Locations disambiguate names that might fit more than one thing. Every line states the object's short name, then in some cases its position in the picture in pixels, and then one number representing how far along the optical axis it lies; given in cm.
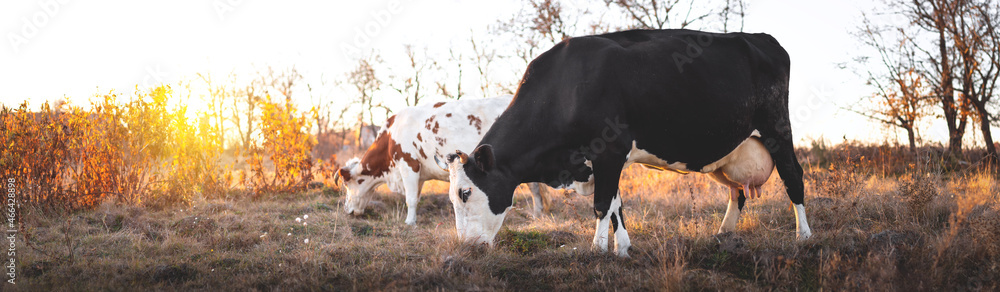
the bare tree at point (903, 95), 1170
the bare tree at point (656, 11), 1413
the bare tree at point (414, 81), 2592
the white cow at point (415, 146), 765
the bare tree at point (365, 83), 2673
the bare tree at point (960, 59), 1071
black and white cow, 425
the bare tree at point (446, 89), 2307
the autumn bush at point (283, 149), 938
